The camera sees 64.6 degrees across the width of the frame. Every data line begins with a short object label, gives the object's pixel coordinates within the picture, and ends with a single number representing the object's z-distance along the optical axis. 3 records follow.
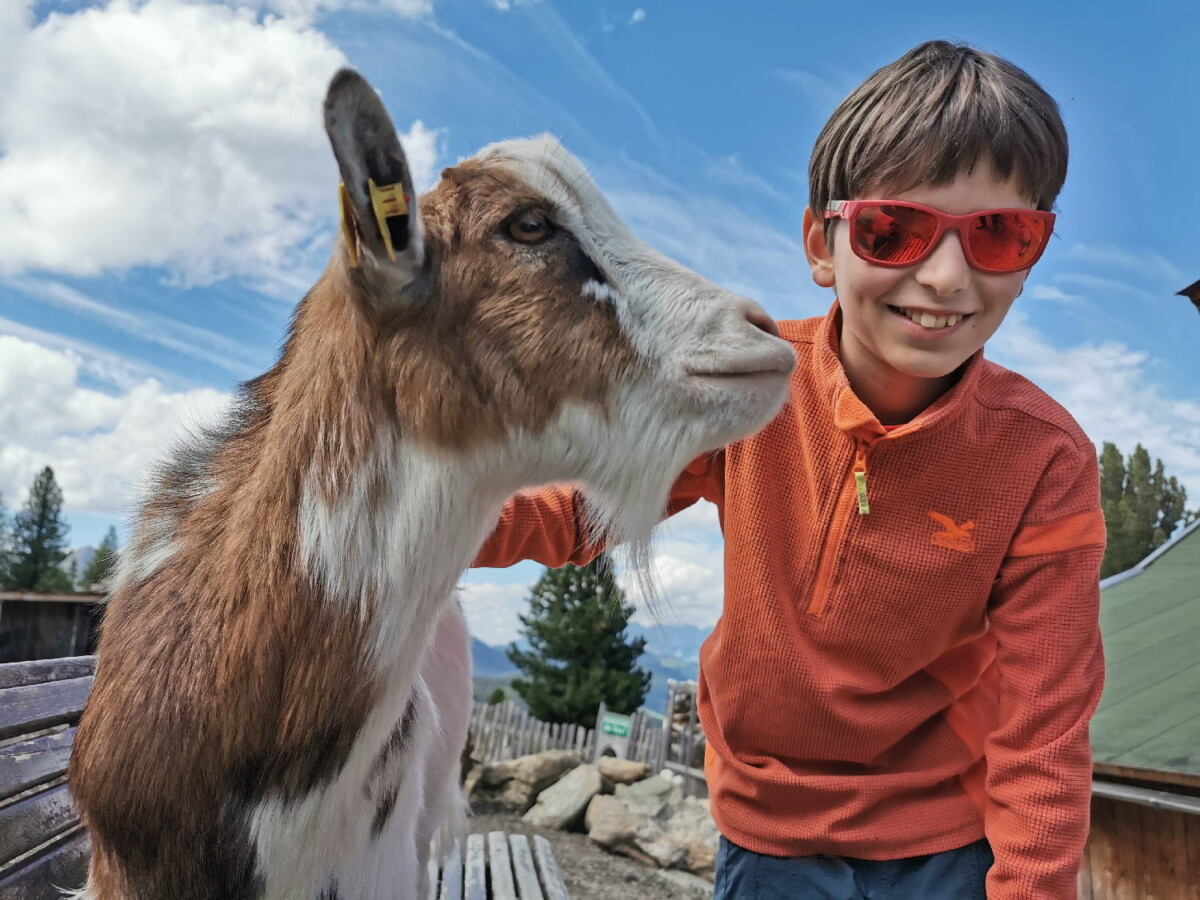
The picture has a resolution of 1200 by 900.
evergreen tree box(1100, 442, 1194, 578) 23.58
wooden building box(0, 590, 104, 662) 10.77
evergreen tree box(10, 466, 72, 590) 44.06
